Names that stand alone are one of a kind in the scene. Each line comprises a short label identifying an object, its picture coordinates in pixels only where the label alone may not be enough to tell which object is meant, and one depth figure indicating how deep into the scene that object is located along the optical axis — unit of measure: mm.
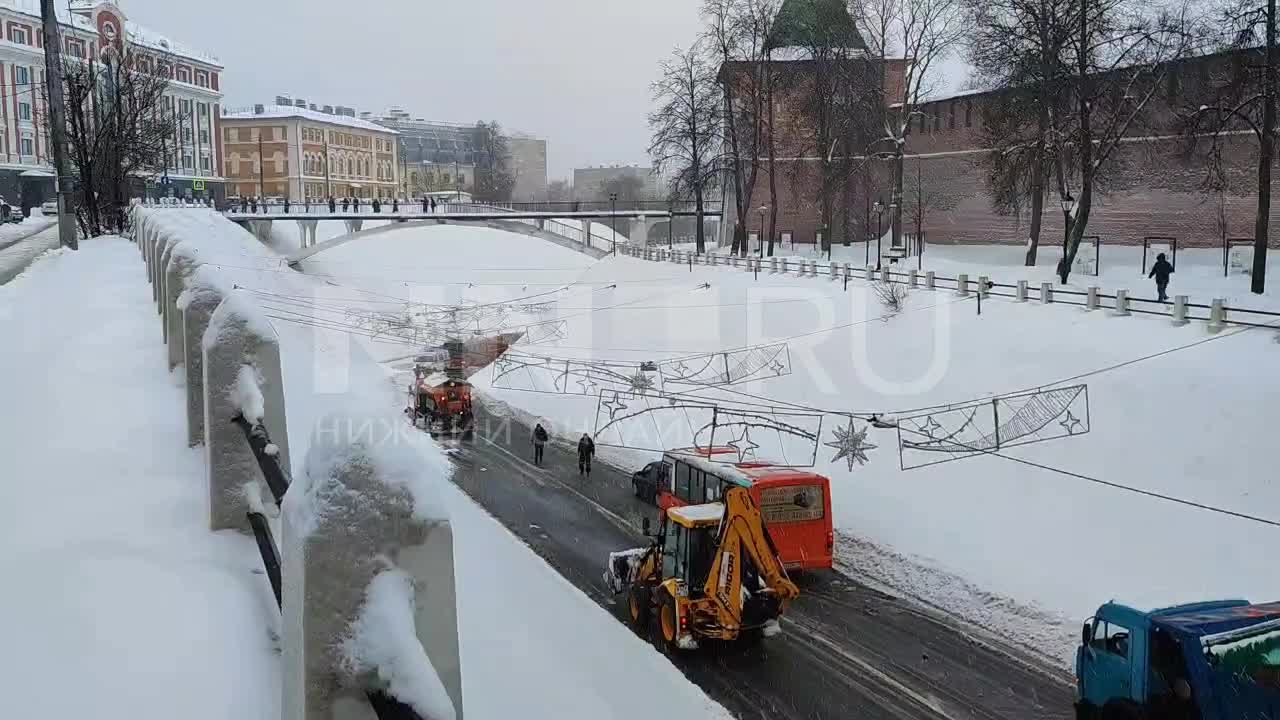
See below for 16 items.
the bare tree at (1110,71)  33656
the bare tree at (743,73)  50312
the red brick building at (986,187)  37594
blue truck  9906
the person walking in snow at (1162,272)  28328
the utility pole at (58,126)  21859
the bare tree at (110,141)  32594
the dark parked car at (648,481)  21117
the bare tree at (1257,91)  27734
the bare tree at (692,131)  53531
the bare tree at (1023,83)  34812
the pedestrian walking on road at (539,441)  24797
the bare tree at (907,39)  43875
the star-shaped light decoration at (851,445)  20469
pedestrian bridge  61844
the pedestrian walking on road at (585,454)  23750
